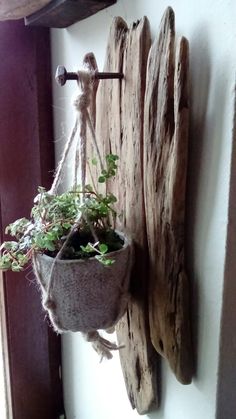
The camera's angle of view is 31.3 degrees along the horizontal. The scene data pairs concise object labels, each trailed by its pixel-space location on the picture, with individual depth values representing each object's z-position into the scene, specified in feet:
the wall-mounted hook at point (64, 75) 2.01
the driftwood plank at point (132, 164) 2.04
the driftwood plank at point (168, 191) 1.73
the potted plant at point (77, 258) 1.93
